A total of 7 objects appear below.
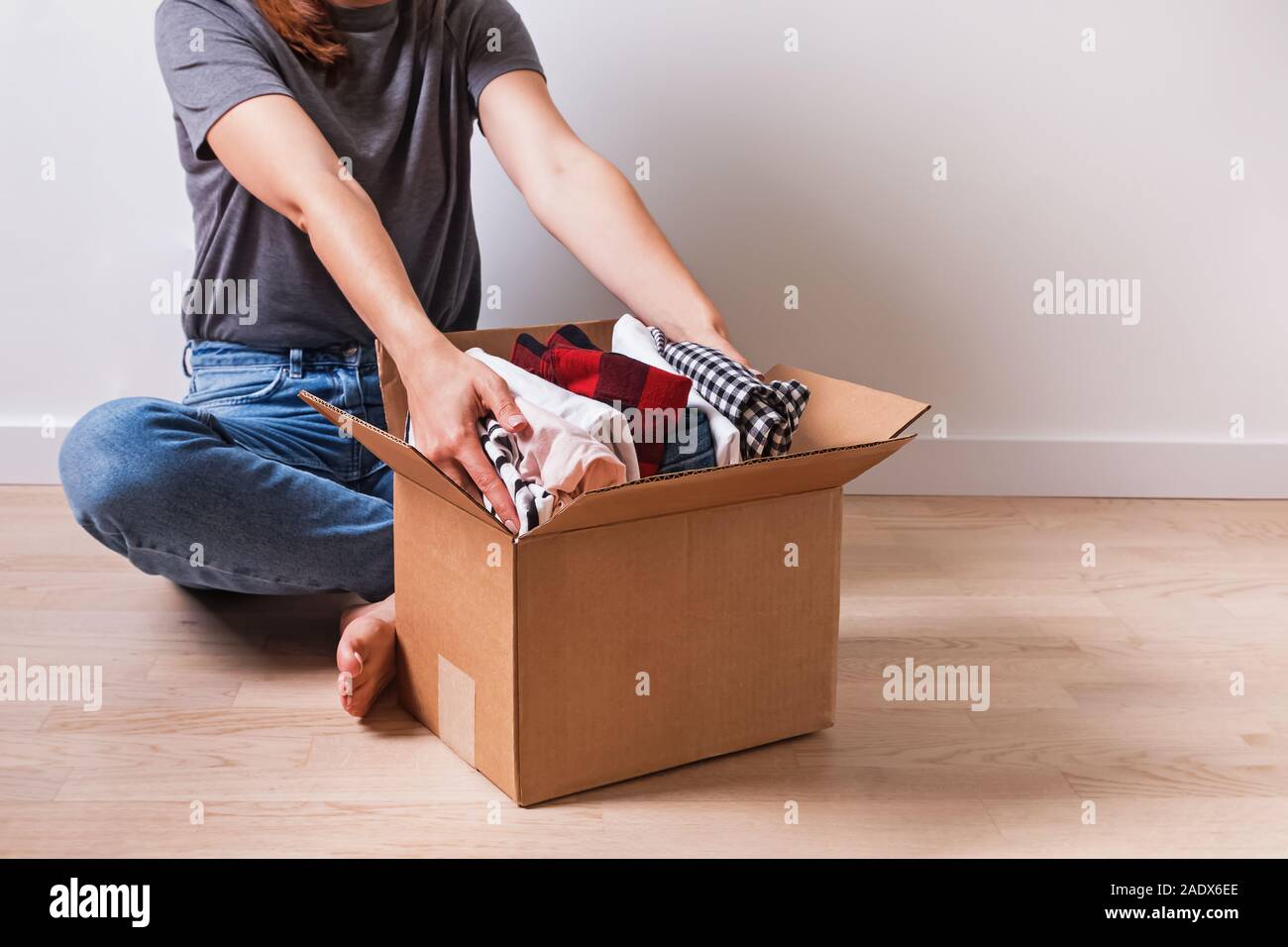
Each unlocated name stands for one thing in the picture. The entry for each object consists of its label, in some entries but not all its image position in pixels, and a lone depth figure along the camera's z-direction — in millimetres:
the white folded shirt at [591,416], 939
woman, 1093
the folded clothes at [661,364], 987
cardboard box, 927
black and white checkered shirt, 995
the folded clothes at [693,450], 980
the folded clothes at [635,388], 976
